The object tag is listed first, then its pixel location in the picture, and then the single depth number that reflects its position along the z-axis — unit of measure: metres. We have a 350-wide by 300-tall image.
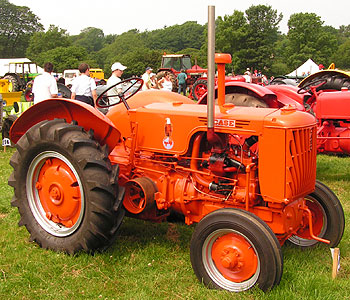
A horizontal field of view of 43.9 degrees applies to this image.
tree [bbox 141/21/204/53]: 86.94
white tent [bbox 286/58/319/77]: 33.62
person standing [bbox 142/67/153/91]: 13.87
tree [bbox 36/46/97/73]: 48.25
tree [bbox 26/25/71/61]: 63.44
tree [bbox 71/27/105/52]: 115.81
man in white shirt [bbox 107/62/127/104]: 7.55
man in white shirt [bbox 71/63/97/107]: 7.63
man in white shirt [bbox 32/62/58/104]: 7.47
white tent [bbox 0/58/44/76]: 40.77
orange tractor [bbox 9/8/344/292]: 3.05
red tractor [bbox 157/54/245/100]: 21.30
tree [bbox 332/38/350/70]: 64.31
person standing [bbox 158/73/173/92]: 13.96
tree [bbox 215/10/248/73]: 55.06
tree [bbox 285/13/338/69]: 57.22
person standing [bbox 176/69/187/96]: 22.14
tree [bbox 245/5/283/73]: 54.53
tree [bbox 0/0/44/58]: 75.00
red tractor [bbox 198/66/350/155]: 5.50
